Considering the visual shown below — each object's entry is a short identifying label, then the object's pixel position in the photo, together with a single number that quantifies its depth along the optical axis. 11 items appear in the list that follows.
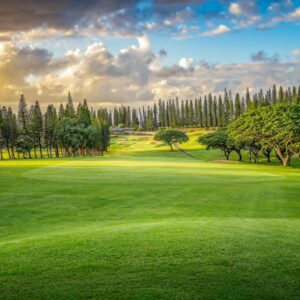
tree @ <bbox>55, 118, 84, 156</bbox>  119.56
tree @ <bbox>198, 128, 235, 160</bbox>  93.60
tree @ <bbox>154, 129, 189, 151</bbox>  134.00
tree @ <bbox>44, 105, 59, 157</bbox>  128.38
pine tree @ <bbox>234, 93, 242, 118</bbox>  192.88
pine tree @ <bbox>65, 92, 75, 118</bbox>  156.12
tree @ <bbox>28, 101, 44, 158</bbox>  129.00
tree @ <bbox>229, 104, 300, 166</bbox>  68.28
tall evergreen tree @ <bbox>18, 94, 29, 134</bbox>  143.00
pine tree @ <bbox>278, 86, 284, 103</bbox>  191.12
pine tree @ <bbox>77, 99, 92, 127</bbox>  128.19
